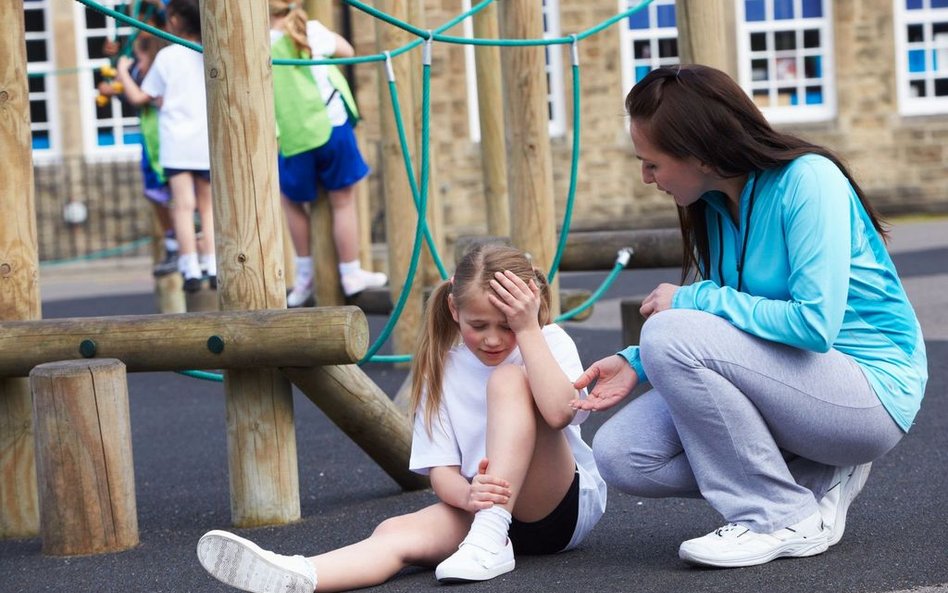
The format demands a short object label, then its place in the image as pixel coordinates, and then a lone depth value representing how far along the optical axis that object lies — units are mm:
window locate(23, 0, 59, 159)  17844
